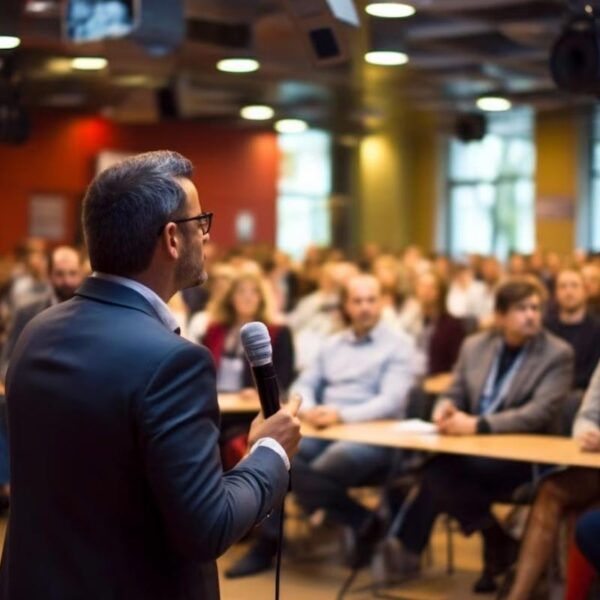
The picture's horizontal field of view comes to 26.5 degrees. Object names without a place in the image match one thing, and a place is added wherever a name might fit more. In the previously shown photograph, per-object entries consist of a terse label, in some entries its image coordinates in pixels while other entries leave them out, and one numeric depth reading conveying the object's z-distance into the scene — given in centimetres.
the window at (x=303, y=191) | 2022
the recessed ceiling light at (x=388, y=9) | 661
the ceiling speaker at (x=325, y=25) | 561
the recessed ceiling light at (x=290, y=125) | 1484
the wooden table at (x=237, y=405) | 600
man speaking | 185
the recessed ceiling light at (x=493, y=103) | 1273
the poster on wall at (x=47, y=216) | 1570
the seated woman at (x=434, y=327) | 851
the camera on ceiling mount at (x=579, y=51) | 602
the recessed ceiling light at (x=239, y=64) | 987
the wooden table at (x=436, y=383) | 715
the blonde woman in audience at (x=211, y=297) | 718
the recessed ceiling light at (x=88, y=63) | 1047
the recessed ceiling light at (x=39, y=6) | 877
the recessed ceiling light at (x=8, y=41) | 795
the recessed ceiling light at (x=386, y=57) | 817
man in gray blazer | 535
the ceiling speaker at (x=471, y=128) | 1434
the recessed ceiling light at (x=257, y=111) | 1338
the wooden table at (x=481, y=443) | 461
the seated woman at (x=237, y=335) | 669
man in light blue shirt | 580
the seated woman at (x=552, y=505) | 498
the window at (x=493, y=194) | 2086
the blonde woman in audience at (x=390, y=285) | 956
